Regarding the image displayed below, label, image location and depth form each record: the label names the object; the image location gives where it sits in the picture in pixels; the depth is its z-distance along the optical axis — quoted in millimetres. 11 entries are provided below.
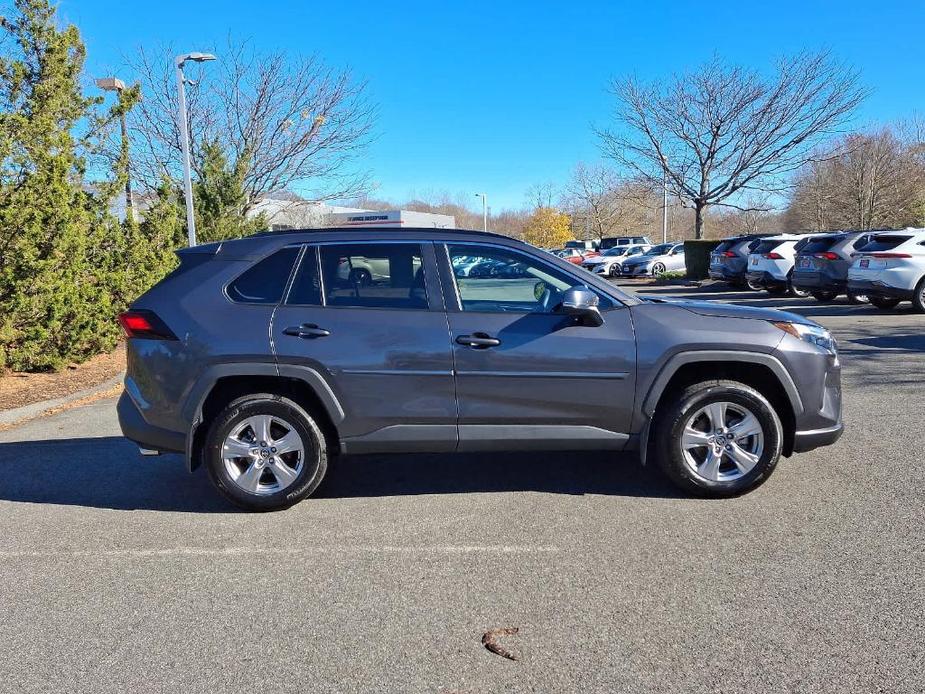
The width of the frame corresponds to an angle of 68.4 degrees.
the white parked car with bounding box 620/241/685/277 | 31359
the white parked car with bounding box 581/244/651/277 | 32875
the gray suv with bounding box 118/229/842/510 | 4141
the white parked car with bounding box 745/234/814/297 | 17781
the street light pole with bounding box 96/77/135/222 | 13859
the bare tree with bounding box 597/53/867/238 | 26188
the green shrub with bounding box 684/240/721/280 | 26391
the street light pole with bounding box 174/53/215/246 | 14828
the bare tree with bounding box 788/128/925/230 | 35344
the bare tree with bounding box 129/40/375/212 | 19266
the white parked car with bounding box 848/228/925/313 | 12586
